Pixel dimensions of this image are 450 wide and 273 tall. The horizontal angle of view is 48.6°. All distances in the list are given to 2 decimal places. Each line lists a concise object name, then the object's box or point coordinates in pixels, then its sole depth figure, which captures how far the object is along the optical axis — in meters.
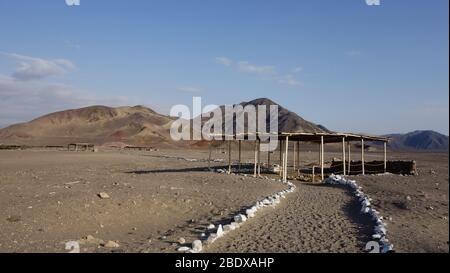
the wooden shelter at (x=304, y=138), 24.14
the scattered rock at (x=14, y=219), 11.29
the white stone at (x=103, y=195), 13.65
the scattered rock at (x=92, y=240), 9.80
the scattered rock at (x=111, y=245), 9.53
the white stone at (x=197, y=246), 9.02
